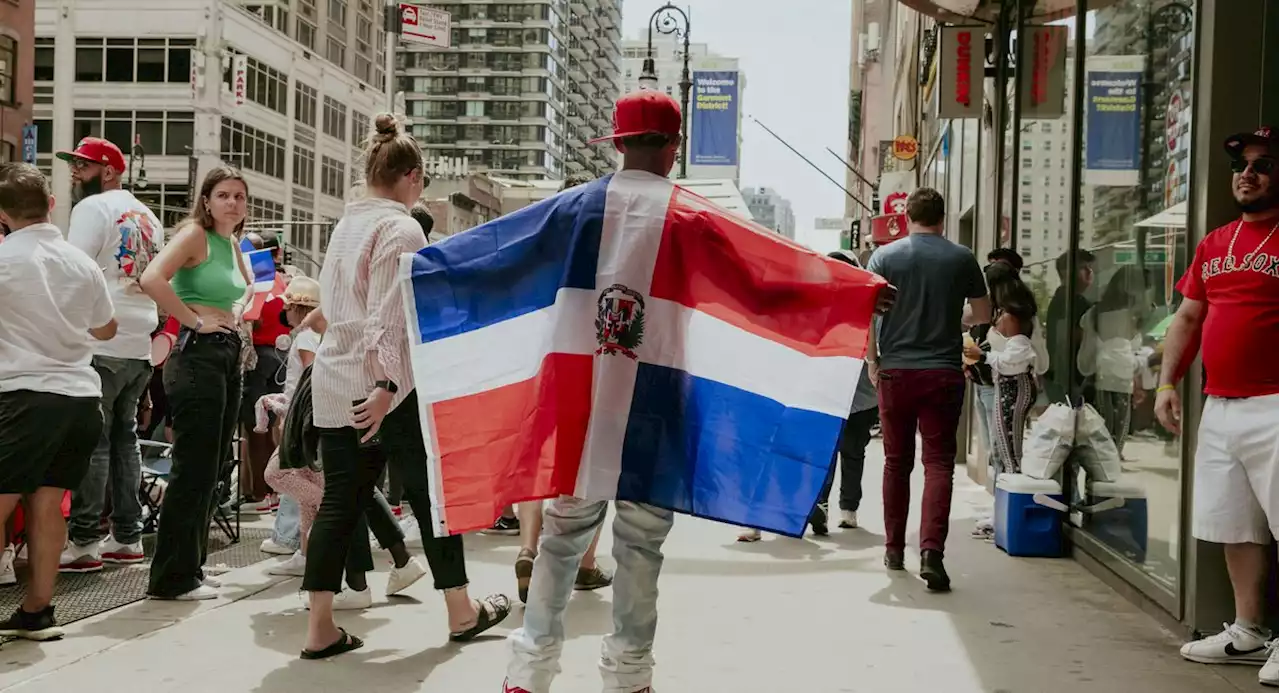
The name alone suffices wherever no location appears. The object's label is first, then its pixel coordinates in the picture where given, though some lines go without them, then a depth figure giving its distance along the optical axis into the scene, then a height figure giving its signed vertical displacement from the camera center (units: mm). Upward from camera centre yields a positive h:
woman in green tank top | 6504 -359
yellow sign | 28030 +3795
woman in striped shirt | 5199 -252
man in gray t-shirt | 7480 -152
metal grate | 6207 -1406
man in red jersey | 5316 -234
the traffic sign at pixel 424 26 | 24844 +5399
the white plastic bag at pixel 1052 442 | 8312 -672
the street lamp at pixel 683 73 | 21298 +4904
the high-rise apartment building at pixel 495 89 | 148000 +25487
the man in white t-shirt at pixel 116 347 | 7051 -211
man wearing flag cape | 4320 -179
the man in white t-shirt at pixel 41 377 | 5516 -298
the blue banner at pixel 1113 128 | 7504 +1217
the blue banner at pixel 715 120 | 29078 +4477
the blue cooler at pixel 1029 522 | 8430 -1178
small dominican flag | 9883 +268
